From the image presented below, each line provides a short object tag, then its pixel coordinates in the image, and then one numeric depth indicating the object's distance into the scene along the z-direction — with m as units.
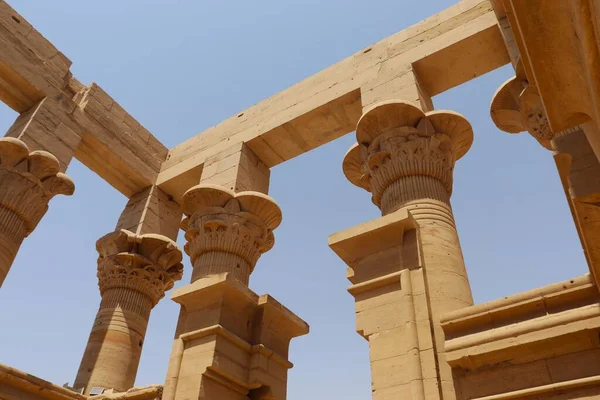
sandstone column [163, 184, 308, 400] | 6.89
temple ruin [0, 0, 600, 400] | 4.12
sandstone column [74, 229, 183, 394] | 9.38
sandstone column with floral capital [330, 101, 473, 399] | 5.08
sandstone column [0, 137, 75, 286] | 8.41
